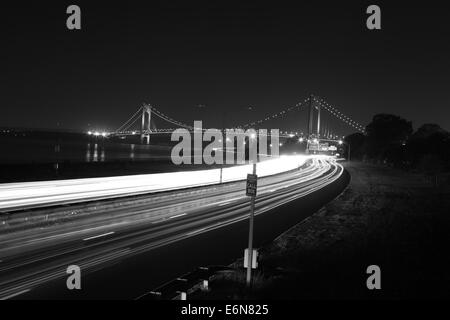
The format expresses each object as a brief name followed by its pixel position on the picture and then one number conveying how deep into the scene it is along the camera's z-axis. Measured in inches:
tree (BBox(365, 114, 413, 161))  4781.0
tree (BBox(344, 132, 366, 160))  5136.3
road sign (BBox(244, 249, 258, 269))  421.1
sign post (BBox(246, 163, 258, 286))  394.0
